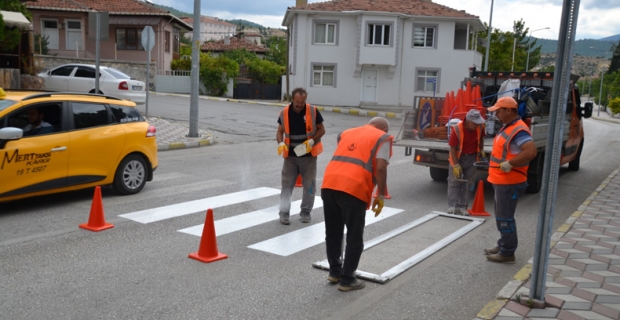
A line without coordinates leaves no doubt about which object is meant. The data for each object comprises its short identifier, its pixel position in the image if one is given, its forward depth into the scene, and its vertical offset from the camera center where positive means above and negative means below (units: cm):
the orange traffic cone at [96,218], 762 -190
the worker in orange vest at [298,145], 823 -94
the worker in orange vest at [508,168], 651 -89
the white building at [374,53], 3750 +160
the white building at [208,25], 18631 +1476
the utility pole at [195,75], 1778 -12
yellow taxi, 815 -113
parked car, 2119 -55
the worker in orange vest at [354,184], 561 -97
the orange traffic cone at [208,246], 651 -187
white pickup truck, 1073 -76
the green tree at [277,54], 7162 +240
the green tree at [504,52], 5022 +294
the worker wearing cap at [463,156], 883 -110
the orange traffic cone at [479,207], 939 -191
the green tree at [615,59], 10127 +499
